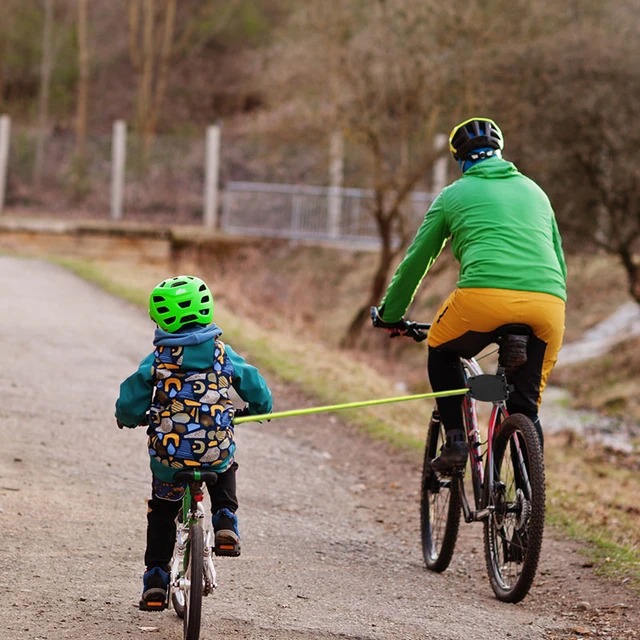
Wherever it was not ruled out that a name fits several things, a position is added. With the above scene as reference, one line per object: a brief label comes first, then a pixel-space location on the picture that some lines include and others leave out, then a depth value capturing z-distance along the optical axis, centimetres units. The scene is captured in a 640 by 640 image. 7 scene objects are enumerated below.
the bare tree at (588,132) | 3197
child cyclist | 774
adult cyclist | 940
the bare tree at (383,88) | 3562
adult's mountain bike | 917
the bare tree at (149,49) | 6275
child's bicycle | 742
